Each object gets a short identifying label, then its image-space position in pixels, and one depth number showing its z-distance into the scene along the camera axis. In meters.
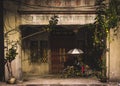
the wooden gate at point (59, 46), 19.45
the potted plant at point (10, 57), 16.58
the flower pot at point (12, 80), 16.59
